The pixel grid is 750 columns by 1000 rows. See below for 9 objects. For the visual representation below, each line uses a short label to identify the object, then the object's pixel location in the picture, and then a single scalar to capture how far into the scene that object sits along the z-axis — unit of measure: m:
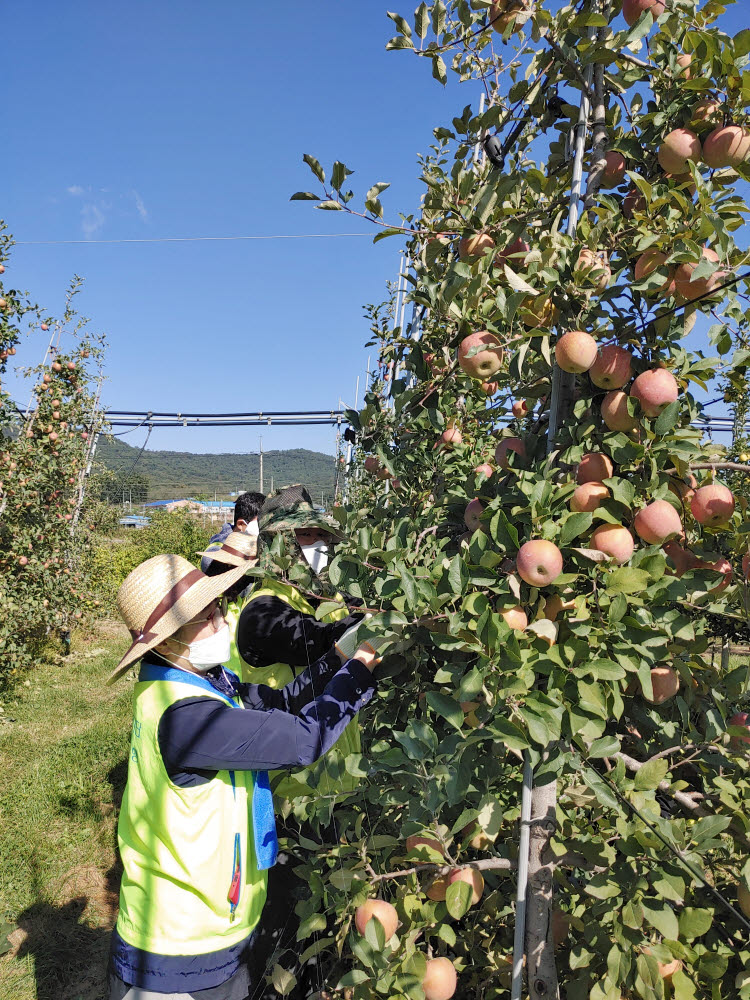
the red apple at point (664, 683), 1.21
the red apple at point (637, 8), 1.17
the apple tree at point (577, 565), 1.04
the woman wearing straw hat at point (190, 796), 1.45
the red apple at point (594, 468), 1.18
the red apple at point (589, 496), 1.16
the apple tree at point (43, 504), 5.63
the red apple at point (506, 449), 1.35
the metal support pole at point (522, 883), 1.11
